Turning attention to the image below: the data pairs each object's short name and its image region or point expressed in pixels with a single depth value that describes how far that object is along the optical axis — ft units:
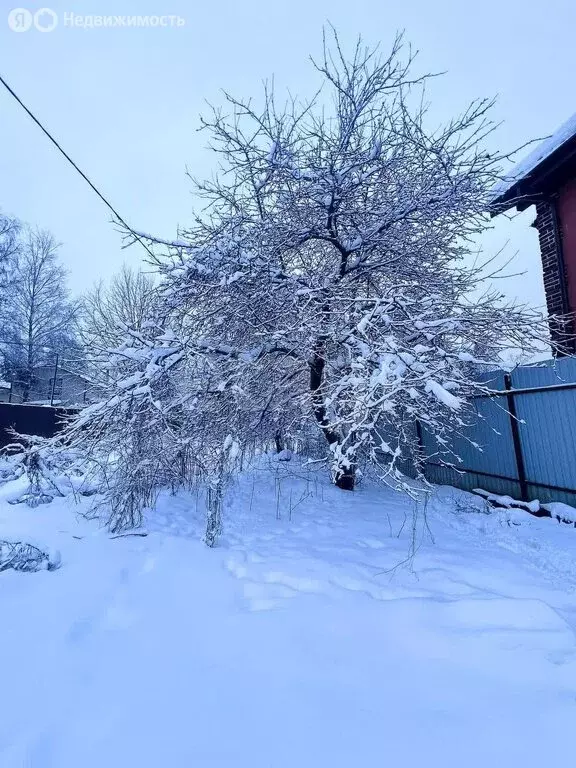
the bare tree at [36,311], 68.54
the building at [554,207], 22.63
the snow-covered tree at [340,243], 17.04
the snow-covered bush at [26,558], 11.35
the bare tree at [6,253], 65.10
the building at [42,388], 67.72
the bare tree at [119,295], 49.37
